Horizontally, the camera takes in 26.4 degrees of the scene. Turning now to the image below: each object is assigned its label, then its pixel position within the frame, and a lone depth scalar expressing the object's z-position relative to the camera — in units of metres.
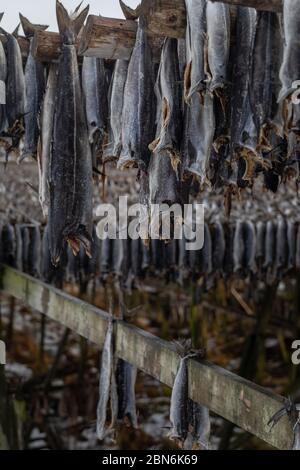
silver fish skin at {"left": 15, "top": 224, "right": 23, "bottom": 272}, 6.24
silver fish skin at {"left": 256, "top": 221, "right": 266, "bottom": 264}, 6.64
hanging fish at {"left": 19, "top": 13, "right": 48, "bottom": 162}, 3.00
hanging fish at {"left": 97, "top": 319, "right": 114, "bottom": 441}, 3.86
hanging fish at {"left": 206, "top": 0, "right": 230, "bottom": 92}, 2.37
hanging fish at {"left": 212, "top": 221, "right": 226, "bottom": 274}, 6.48
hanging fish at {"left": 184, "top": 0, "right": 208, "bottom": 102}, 2.38
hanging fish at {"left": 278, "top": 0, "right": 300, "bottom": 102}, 2.15
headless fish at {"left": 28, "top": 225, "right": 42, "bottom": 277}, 6.25
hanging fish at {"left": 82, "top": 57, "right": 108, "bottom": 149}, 2.91
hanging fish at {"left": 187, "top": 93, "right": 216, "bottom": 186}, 2.57
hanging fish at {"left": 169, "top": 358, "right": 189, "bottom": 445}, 3.32
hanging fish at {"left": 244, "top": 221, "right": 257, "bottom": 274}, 6.54
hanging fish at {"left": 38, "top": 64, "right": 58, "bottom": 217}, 2.88
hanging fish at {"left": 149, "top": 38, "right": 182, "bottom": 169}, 2.60
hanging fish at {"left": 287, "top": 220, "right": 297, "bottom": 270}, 6.71
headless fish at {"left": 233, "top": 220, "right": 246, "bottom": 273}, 6.48
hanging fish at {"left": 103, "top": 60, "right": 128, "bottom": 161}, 2.87
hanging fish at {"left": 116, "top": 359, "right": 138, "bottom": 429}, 3.92
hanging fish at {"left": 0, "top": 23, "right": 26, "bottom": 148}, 2.96
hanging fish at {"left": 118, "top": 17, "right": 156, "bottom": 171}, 2.68
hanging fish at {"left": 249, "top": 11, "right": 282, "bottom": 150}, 2.40
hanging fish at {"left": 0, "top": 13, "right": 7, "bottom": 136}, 2.95
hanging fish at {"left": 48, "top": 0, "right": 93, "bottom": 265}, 2.77
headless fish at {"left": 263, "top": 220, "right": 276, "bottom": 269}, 6.64
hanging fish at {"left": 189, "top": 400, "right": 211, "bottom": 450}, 3.42
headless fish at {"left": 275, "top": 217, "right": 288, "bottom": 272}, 6.70
